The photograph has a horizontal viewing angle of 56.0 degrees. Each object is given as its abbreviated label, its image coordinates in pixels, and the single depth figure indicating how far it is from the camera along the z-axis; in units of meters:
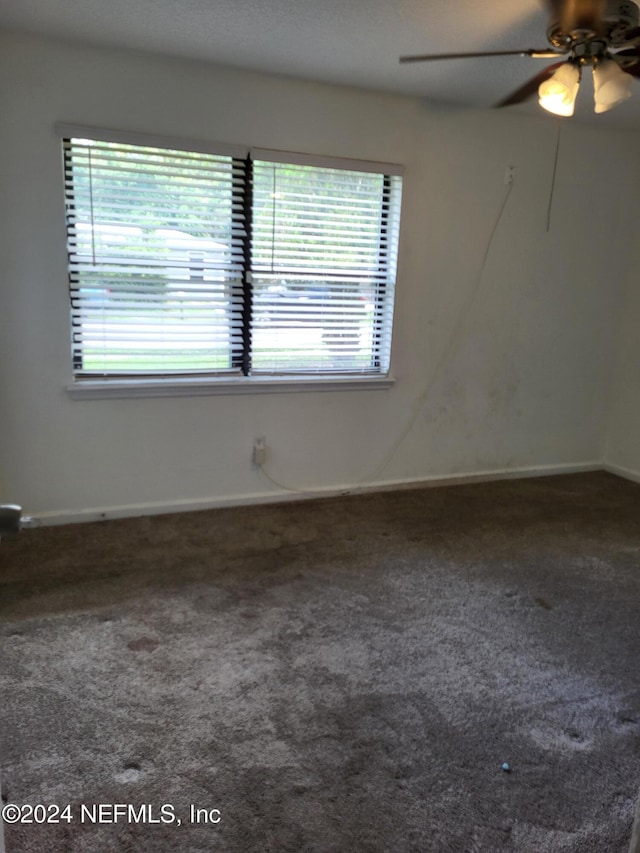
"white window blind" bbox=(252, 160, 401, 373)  3.25
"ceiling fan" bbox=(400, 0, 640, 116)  1.85
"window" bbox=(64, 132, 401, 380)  2.96
